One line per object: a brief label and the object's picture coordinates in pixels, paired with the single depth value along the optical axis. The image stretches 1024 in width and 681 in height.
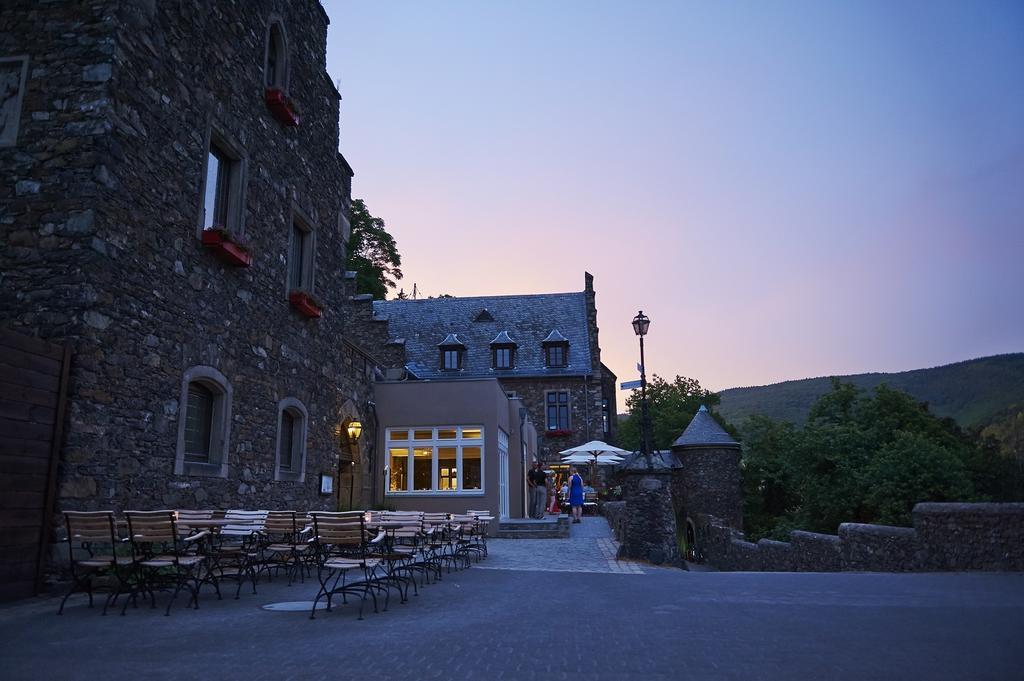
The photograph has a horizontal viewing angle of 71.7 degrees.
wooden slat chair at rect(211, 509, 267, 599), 7.83
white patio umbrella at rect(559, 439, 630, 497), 24.94
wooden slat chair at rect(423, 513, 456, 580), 10.08
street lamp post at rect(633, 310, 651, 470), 15.03
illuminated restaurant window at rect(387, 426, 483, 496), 19.27
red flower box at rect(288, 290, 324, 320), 13.27
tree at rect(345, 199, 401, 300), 37.81
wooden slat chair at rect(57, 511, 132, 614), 6.64
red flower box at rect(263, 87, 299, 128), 12.41
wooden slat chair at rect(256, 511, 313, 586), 8.78
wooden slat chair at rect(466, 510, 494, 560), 13.44
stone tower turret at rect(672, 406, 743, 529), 31.55
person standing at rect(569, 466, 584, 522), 22.28
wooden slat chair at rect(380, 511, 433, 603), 7.88
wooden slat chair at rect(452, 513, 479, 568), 11.62
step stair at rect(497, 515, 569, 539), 18.38
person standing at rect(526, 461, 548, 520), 21.58
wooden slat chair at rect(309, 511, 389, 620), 6.81
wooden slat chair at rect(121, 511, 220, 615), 6.77
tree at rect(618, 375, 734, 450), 46.97
